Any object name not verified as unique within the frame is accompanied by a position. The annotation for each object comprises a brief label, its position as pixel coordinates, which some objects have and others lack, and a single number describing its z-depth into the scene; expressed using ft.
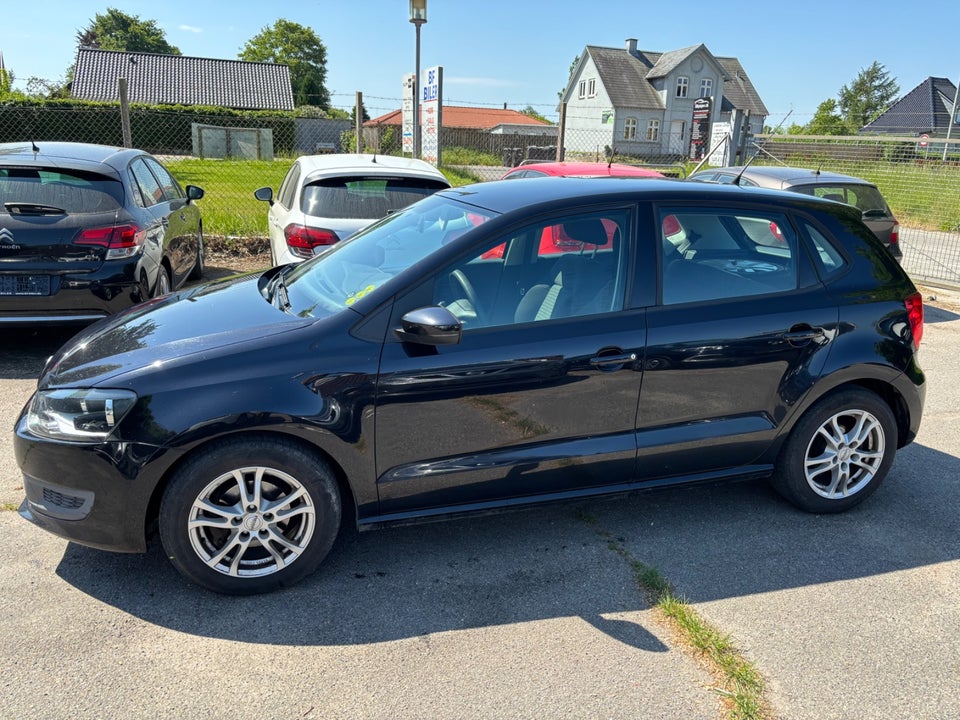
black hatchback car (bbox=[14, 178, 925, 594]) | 9.70
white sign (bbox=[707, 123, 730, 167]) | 45.62
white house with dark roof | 183.93
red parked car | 26.86
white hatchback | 20.56
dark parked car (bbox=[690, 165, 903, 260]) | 28.99
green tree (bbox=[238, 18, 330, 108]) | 277.44
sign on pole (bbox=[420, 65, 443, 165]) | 40.83
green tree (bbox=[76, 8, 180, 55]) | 313.12
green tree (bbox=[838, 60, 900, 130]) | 295.69
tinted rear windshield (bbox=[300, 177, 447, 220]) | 21.31
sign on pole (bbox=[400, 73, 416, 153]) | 45.44
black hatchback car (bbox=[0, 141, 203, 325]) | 18.37
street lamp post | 39.24
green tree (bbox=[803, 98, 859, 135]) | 209.40
